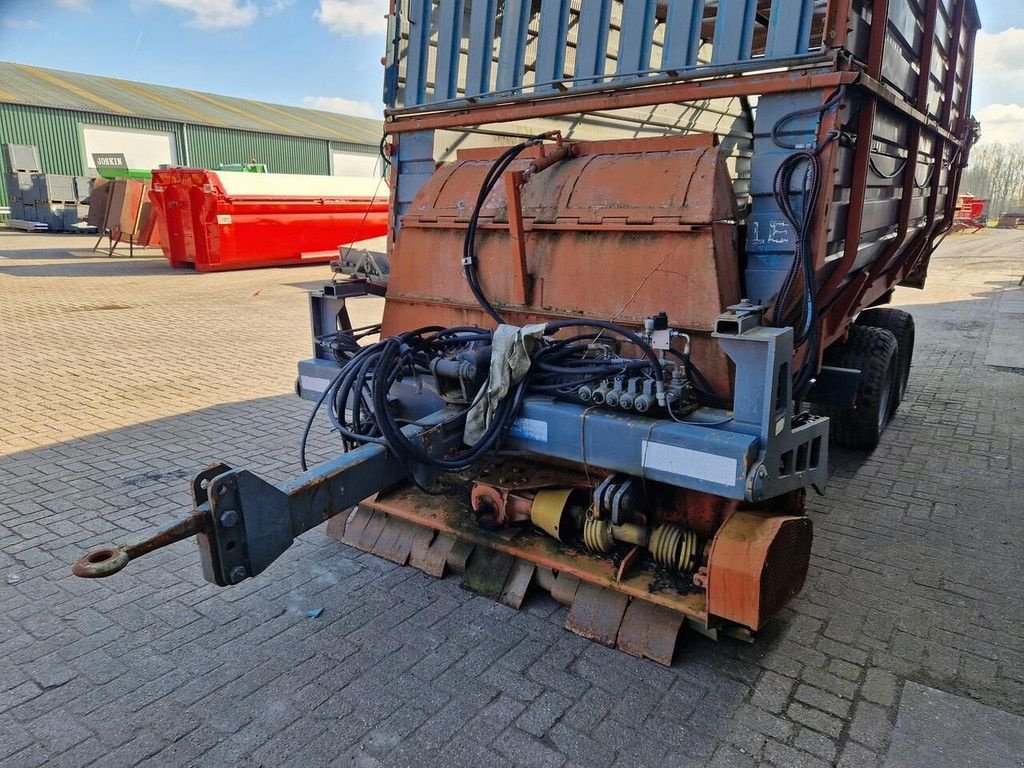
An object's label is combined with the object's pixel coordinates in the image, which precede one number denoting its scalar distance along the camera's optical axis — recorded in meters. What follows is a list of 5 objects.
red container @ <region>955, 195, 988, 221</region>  35.03
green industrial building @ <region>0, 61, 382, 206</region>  29.39
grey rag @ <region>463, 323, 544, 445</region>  2.84
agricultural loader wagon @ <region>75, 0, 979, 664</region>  2.55
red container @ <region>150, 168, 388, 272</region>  14.09
